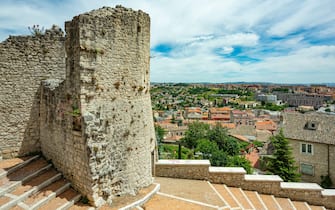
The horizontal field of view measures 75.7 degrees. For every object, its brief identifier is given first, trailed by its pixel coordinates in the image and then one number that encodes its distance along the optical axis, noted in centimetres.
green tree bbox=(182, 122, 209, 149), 4467
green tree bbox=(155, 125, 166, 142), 5073
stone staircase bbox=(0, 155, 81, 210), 721
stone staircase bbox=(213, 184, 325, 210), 1013
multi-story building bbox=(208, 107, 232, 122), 9438
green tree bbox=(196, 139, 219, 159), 2788
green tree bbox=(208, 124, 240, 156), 3697
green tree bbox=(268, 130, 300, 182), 1767
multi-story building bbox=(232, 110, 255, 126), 9044
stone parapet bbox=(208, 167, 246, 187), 1216
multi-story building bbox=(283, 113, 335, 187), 2088
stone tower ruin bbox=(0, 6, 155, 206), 784
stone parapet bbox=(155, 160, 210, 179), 1212
